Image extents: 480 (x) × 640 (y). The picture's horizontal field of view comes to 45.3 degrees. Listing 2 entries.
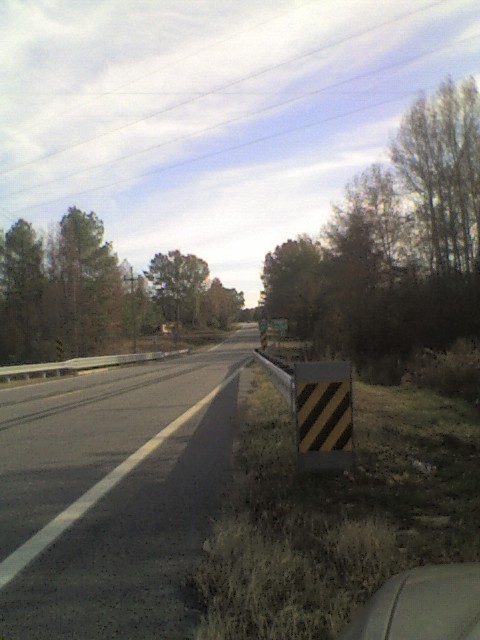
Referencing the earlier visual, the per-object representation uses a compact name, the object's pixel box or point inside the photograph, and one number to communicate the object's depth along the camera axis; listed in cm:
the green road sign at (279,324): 4447
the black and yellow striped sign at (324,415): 668
